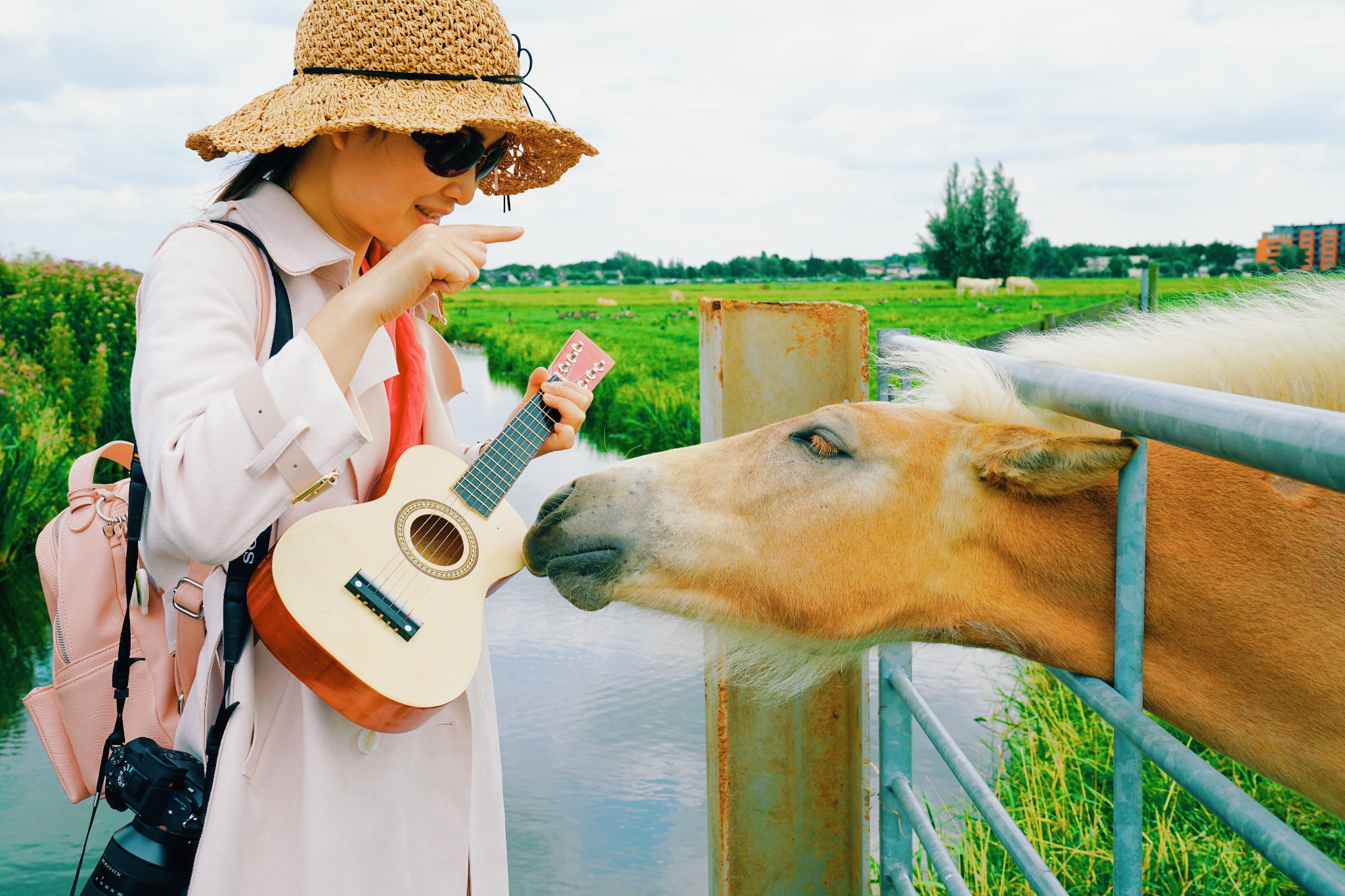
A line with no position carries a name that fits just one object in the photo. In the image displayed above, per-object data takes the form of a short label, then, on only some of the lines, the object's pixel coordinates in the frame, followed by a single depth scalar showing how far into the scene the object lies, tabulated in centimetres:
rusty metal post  230
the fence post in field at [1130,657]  117
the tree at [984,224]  5747
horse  127
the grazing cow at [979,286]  4303
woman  121
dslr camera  140
